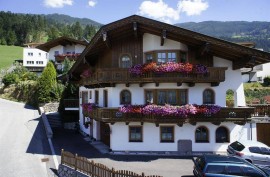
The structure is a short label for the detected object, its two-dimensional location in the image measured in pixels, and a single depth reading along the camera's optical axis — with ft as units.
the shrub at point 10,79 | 124.01
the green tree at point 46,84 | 103.71
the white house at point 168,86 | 53.72
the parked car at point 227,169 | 36.12
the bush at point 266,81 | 158.68
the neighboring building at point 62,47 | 139.68
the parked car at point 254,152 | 45.61
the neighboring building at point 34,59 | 192.01
